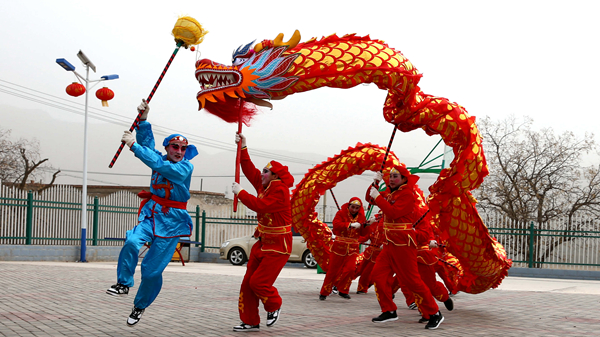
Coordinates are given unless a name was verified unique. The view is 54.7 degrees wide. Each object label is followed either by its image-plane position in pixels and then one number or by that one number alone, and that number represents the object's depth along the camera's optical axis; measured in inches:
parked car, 708.0
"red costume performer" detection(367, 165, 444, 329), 245.6
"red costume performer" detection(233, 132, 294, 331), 227.3
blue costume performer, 213.5
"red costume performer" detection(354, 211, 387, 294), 352.2
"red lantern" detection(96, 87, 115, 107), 594.5
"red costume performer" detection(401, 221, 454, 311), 285.4
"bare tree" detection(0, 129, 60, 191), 1243.8
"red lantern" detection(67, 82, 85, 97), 617.9
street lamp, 639.1
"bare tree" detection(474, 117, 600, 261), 832.9
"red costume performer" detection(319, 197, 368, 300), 353.4
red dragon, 252.8
